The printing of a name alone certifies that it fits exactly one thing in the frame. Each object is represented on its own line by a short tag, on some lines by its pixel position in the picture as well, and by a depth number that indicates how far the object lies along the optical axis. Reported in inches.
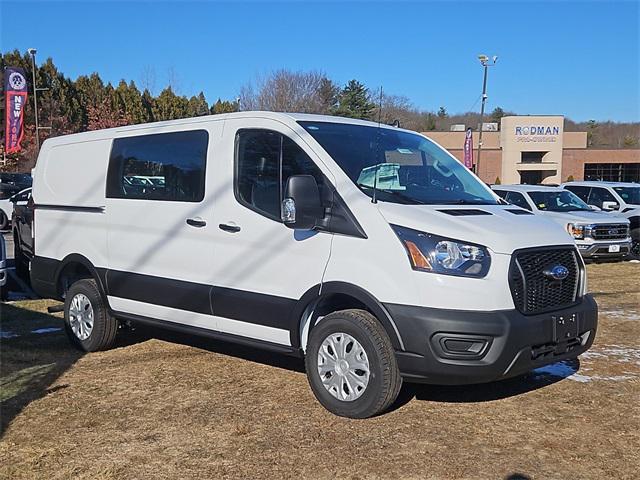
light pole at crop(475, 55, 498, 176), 1284.4
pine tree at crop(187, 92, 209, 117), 1824.6
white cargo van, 172.7
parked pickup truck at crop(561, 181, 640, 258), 587.5
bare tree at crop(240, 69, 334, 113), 1108.5
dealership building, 2260.1
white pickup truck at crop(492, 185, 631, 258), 518.0
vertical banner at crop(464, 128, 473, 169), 1483.1
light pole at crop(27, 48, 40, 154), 1487.5
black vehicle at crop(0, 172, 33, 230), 810.8
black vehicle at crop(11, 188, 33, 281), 390.9
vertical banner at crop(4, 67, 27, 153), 1127.0
